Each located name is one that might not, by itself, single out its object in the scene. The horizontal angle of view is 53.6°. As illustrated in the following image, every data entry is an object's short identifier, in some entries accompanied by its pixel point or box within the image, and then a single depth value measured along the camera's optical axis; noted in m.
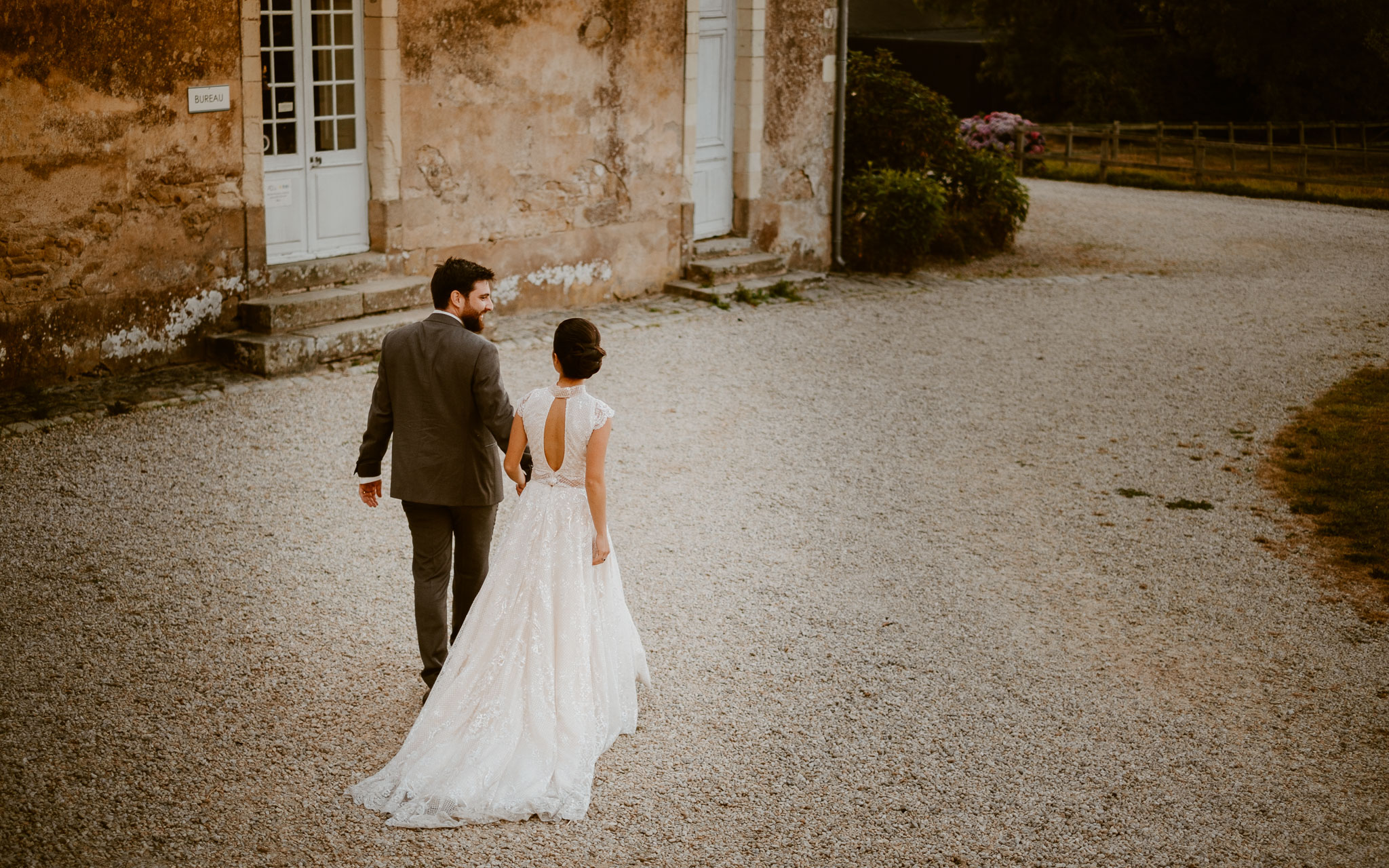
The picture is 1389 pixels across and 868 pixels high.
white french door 9.66
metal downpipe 13.47
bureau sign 8.84
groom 4.52
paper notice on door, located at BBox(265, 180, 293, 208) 9.66
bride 4.19
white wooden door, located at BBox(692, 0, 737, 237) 12.65
